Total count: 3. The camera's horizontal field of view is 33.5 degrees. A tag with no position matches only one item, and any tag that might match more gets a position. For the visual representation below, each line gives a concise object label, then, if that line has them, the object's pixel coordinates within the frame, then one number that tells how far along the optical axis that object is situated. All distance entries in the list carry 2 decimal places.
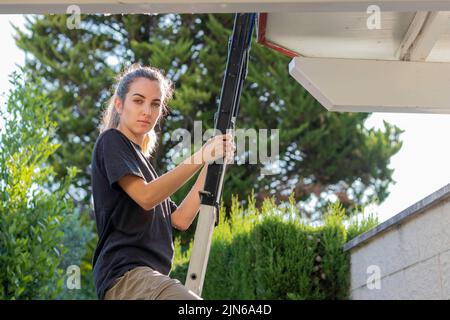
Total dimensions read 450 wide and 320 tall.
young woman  2.02
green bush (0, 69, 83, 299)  6.14
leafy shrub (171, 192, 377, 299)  6.20
